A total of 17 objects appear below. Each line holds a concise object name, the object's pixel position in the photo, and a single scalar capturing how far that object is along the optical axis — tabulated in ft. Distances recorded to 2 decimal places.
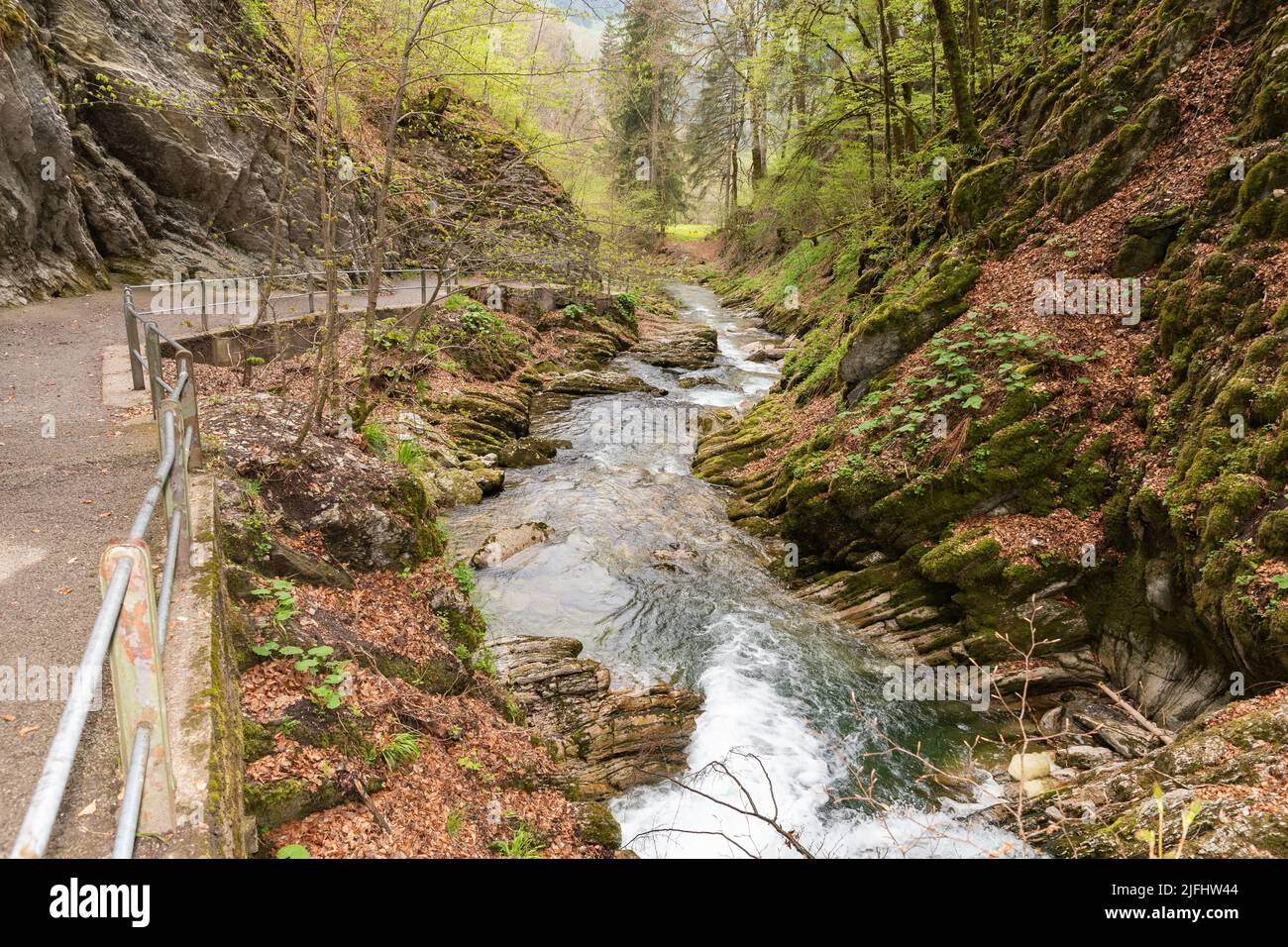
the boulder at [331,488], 21.90
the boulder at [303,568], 19.77
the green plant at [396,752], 16.46
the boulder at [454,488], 42.34
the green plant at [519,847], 16.62
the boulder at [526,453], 50.21
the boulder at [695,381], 71.41
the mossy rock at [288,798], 13.30
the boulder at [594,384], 67.41
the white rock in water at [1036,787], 22.49
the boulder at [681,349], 80.23
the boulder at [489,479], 45.14
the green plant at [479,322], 63.93
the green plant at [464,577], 25.48
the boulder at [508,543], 37.09
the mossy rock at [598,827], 19.75
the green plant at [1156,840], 14.58
